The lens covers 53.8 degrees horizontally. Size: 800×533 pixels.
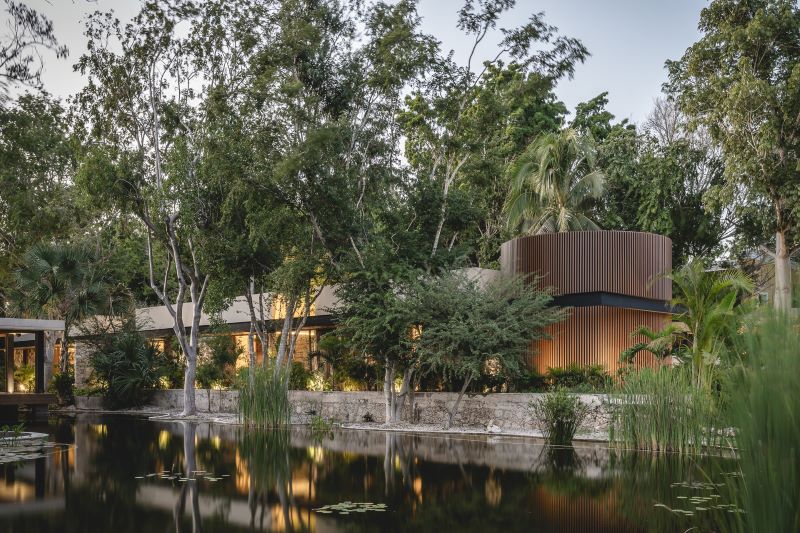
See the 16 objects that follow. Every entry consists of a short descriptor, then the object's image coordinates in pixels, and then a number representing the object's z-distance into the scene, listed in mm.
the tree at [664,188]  28453
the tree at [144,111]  22156
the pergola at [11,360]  22875
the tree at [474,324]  16500
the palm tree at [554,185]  27000
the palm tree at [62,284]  27953
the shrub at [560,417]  13656
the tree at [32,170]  15945
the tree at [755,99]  23484
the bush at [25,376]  29641
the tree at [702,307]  14477
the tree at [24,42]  13008
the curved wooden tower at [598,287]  19500
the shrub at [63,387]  30406
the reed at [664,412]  11203
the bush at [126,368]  27953
